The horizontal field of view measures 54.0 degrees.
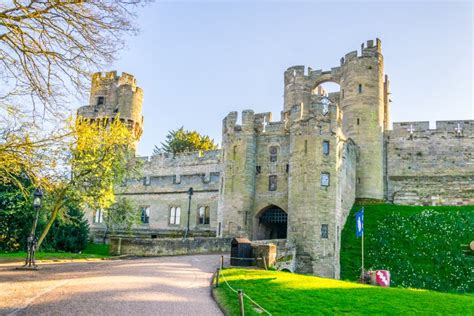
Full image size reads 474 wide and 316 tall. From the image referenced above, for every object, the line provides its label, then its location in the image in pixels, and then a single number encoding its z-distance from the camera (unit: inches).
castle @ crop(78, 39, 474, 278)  1145.4
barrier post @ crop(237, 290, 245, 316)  372.3
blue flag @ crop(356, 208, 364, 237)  950.8
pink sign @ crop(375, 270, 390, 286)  805.2
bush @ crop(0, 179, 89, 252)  1070.4
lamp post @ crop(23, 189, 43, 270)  633.6
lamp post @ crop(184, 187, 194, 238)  1529.3
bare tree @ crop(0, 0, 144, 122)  343.3
